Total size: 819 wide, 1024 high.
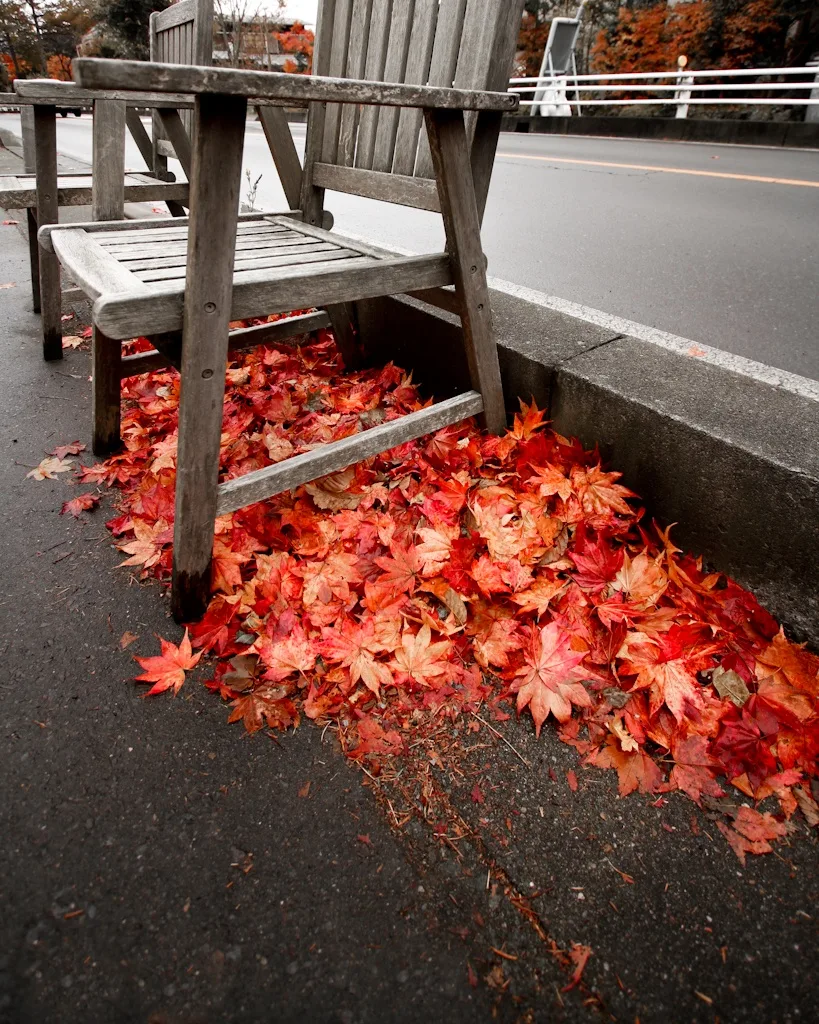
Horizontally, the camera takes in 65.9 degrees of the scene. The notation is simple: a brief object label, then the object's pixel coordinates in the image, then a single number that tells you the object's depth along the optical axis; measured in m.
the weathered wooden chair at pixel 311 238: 1.14
